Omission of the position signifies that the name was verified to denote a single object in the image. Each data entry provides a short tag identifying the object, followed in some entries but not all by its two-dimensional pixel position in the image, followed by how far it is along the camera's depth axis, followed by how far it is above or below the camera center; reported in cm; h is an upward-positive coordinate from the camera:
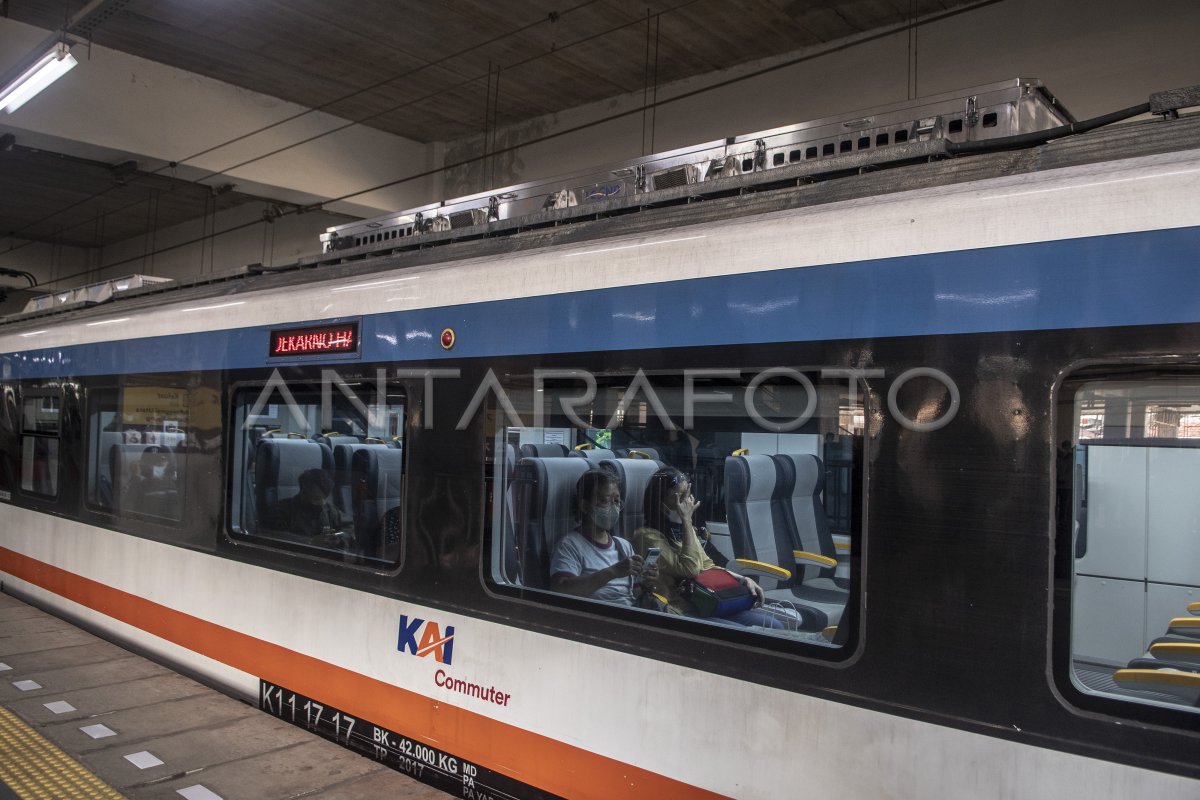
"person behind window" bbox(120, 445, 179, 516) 545 -59
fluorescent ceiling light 609 +222
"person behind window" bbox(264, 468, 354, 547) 424 -60
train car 207 -24
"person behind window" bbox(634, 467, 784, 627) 288 -43
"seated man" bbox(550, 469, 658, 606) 302 -54
